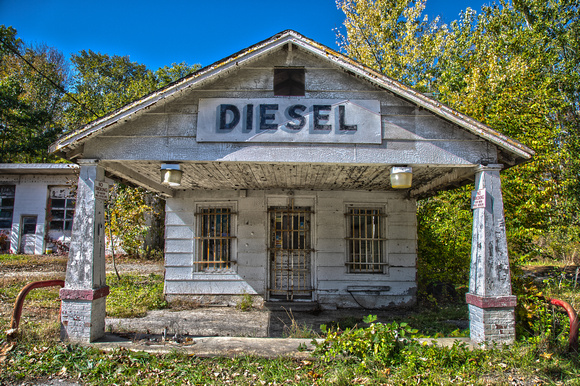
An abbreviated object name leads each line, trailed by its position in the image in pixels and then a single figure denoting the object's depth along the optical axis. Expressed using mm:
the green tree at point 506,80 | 7578
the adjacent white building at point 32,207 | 16328
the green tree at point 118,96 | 11547
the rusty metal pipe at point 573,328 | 4604
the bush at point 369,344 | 4562
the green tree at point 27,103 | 20953
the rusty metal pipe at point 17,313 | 4898
